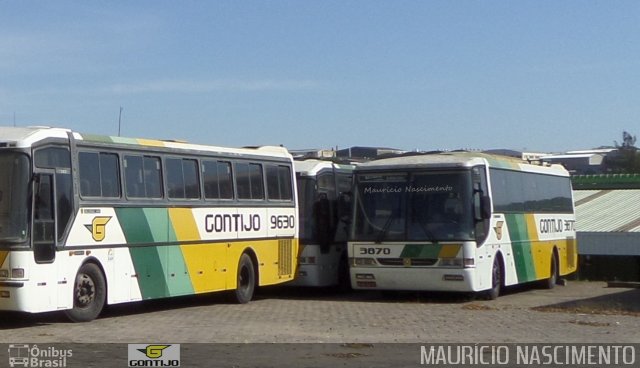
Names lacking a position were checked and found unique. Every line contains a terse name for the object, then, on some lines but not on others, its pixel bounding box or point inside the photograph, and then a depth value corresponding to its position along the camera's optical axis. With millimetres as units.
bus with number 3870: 22750
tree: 85756
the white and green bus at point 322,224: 25203
